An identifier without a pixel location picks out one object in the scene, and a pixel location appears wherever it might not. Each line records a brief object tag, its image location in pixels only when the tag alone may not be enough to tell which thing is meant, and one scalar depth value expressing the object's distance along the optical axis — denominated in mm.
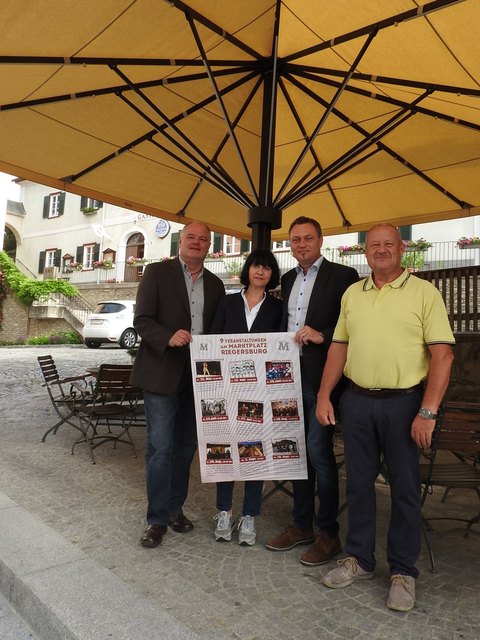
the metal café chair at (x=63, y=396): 6022
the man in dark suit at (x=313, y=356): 3049
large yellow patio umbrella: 3641
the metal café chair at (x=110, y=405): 5465
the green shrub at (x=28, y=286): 28688
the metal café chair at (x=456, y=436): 3045
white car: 20375
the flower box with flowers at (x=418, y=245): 20862
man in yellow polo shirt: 2582
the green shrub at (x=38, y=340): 26156
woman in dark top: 3266
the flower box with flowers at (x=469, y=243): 19781
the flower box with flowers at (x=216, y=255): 26969
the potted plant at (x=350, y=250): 21797
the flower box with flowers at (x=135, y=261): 29427
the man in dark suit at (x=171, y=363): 3279
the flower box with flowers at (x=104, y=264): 30906
